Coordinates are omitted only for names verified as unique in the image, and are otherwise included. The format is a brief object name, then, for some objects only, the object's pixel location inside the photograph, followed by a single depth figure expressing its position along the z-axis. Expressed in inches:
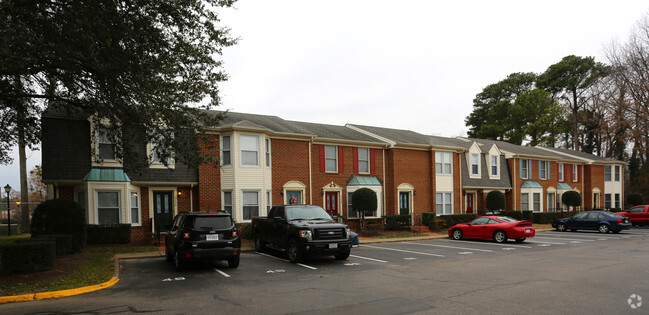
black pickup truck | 516.7
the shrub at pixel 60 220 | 573.0
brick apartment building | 715.4
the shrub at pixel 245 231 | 784.9
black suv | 450.9
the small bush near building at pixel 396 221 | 986.1
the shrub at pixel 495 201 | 1179.3
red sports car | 762.2
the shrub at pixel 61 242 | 505.2
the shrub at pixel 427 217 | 1057.2
